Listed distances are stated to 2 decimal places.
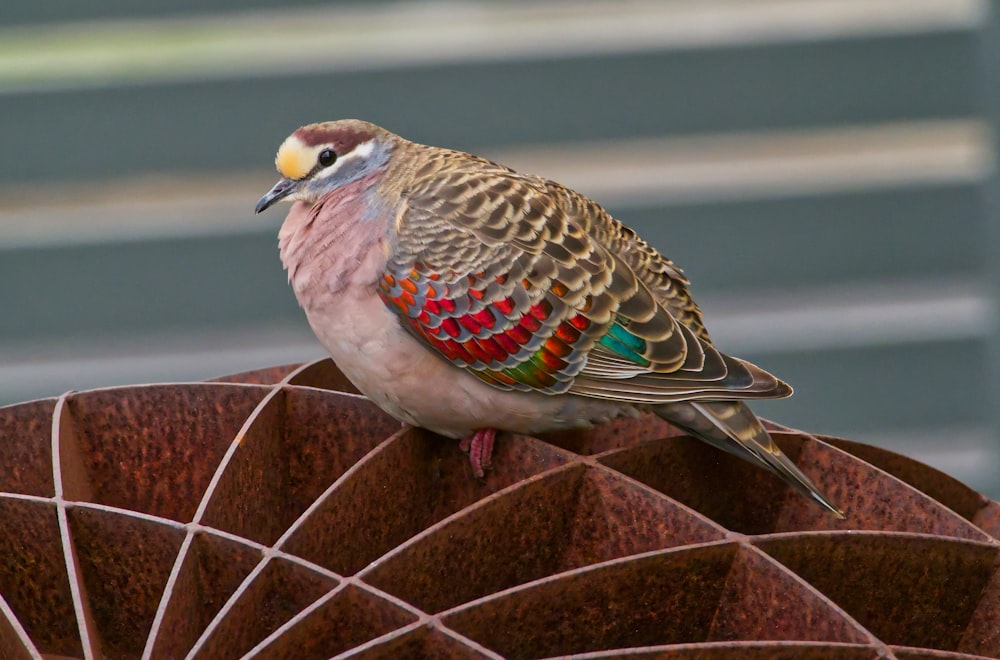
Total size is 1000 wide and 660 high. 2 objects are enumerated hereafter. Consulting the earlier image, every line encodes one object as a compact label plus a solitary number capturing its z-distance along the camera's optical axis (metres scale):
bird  7.08
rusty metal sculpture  6.91
